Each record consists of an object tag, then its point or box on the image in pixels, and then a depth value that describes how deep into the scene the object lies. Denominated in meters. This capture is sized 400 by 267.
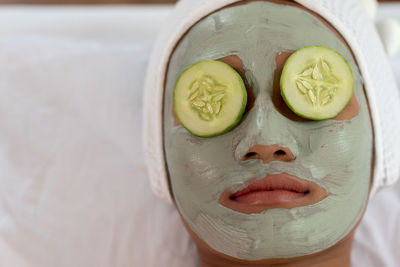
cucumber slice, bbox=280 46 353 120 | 0.37
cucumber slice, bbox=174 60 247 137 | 0.37
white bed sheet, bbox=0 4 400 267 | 0.49
